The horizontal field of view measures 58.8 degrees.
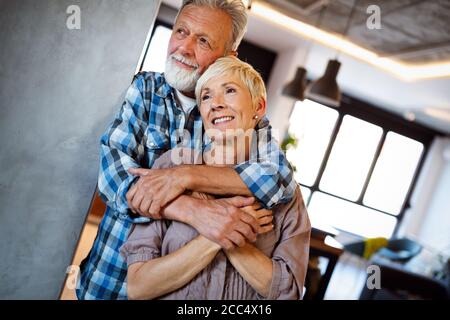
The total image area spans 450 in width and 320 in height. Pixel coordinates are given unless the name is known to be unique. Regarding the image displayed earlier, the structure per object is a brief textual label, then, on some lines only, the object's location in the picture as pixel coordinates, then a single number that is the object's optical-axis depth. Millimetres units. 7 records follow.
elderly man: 1018
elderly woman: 1021
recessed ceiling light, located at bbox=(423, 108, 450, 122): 6598
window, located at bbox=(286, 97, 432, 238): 5363
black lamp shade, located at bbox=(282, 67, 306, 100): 4004
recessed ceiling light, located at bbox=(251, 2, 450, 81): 4691
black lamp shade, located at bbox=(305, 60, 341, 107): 3432
